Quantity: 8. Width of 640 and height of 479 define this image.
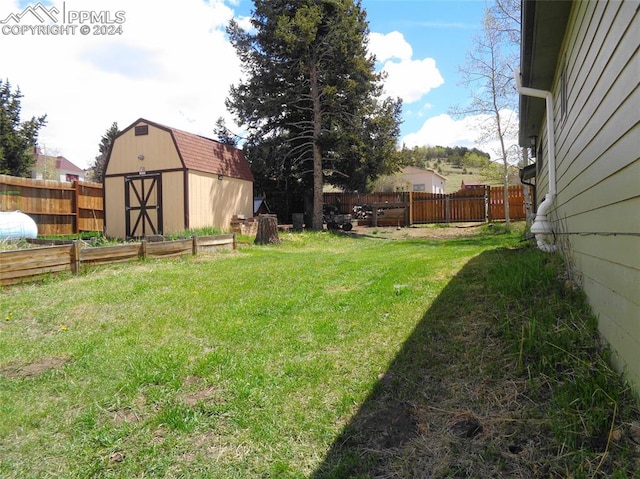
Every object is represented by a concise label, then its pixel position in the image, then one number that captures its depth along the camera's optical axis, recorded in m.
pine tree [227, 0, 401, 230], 15.73
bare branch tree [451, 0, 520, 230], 14.94
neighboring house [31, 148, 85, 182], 32.25
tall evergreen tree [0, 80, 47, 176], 18.28
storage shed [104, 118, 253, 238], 13.09
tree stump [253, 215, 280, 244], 11.77
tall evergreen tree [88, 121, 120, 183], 34.88
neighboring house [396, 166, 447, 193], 44.13
